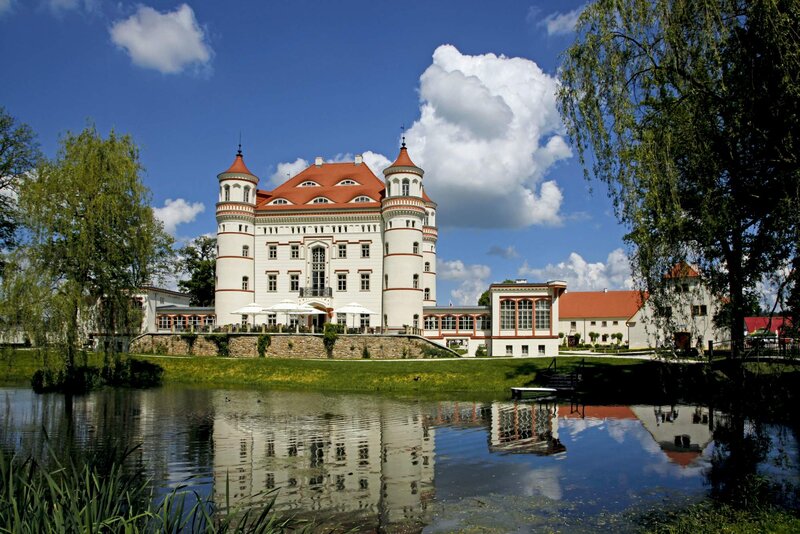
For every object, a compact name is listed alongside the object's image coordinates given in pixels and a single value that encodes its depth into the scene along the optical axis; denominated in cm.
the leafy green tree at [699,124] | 1123
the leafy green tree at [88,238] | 2327
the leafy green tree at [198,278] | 6384
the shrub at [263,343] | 4344
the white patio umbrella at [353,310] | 4544
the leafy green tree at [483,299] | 8106
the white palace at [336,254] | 4912
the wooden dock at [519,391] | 2712
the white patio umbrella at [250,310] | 4562
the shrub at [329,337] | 4322
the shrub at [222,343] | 4419
